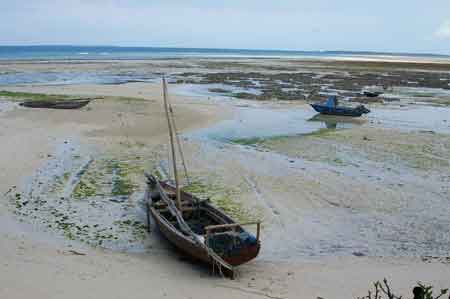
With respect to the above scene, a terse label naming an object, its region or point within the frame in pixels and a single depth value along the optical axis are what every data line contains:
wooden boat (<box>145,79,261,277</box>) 7.99
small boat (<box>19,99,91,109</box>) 25.88
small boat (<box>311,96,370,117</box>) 25.80
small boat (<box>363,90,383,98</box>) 34.59
